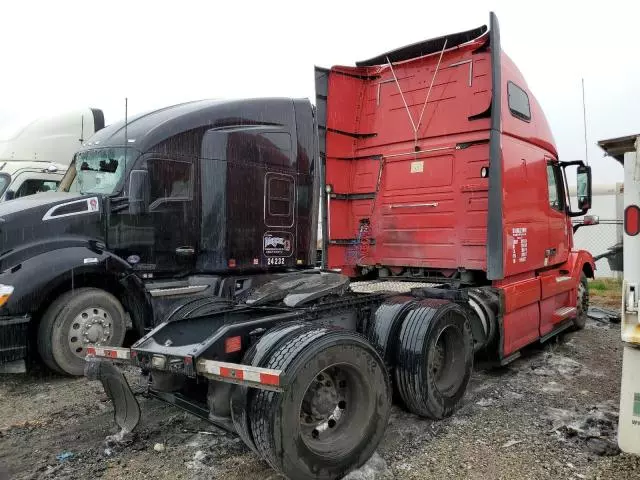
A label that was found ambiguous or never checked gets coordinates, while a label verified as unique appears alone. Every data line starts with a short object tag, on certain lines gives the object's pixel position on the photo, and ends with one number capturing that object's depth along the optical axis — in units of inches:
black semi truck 207.0
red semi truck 123.3
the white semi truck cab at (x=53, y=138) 376.5
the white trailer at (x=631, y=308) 125.9
